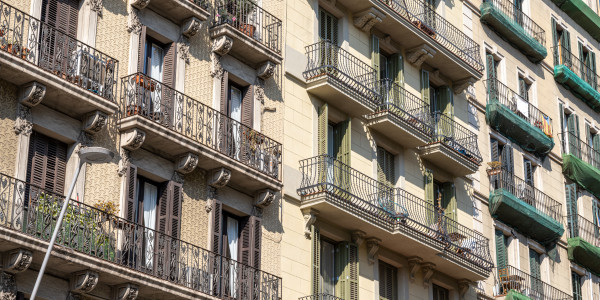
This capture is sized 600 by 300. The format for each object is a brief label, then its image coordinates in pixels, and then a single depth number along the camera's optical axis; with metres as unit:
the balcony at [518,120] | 42.75
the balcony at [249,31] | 31.09
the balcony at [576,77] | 48.03
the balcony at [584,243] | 44.81
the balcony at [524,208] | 41.25
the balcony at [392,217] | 32.56
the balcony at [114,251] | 23.89
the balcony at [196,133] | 27.56
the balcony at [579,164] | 46.41
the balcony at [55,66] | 24.91
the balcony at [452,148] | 37.91
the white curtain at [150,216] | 26.78
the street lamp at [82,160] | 21.84
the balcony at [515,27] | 44.12
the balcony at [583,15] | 50.38
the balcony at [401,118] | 35.66
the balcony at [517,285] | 39.94
